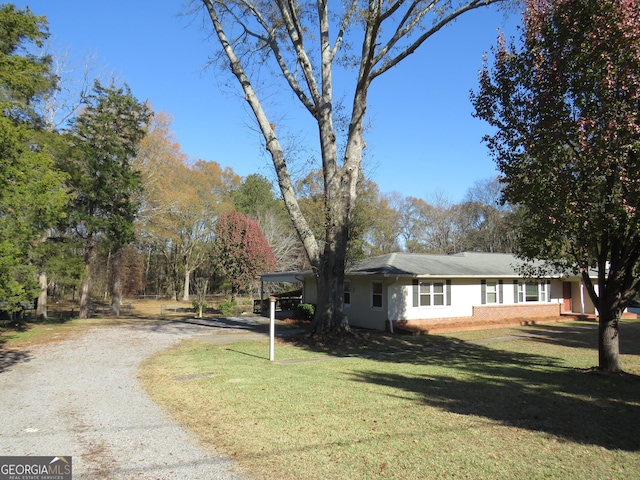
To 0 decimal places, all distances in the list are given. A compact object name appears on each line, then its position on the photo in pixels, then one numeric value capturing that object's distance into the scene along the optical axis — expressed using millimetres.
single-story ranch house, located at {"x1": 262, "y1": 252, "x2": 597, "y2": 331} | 19125
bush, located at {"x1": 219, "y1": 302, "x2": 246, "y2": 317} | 27306
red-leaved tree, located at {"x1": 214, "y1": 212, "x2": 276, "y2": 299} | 33625
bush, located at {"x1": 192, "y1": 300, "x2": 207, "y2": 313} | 27309
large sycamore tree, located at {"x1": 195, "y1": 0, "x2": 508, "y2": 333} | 14805
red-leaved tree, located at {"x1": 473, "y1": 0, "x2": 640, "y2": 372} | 7852
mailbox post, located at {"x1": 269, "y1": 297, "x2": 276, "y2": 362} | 10865
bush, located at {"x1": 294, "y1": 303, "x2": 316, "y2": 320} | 22572
